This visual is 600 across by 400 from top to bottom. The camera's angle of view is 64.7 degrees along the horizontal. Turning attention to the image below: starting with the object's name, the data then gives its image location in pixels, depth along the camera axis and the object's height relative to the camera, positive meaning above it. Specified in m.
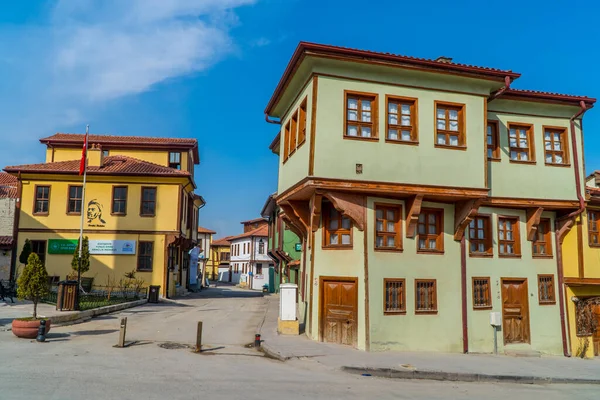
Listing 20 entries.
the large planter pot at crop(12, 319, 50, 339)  13.18 -1.79
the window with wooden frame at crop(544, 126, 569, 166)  16.97 +4.55
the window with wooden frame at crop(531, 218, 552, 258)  16.81 +1.14
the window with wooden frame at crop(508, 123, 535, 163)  16.61 +4.54
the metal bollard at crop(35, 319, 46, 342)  12.86 -1.88
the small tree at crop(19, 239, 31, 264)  24.08 +0.66
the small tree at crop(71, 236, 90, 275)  20.28 +0.19
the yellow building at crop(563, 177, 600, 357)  16.73 -0.26
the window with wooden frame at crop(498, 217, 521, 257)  16.25 +1.21
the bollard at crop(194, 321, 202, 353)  12.70 -1.98
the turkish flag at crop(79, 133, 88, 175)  21.25 +4.80
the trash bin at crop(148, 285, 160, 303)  26.59 -1.53
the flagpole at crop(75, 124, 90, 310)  18.21 +0.69
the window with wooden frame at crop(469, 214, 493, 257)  15.83 +1.22
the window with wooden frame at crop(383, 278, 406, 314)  13.98 -0.77
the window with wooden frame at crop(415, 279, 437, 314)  14.43 -0.77
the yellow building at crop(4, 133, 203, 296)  28.03 +2.95
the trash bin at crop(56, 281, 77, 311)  18.11 -1.21
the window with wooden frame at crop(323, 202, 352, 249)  14.61 +1.27
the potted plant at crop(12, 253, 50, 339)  14.44 -0.54
